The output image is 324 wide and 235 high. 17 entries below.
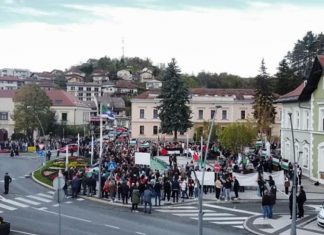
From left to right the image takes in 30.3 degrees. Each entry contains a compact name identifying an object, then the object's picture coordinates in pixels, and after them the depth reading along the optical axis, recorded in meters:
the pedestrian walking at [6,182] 36.14
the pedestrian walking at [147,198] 30.45
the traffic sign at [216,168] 39.81
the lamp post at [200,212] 21.55
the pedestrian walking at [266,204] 28.78
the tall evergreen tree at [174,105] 82.00
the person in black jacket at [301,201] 29.34
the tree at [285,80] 103.06
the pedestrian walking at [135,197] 30.72
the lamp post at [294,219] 23.23
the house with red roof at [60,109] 102.66
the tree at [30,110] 86.44
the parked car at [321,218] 26.97
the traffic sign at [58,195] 22.28
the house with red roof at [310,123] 46.09
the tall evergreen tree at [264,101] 86.75
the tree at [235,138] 60.81
